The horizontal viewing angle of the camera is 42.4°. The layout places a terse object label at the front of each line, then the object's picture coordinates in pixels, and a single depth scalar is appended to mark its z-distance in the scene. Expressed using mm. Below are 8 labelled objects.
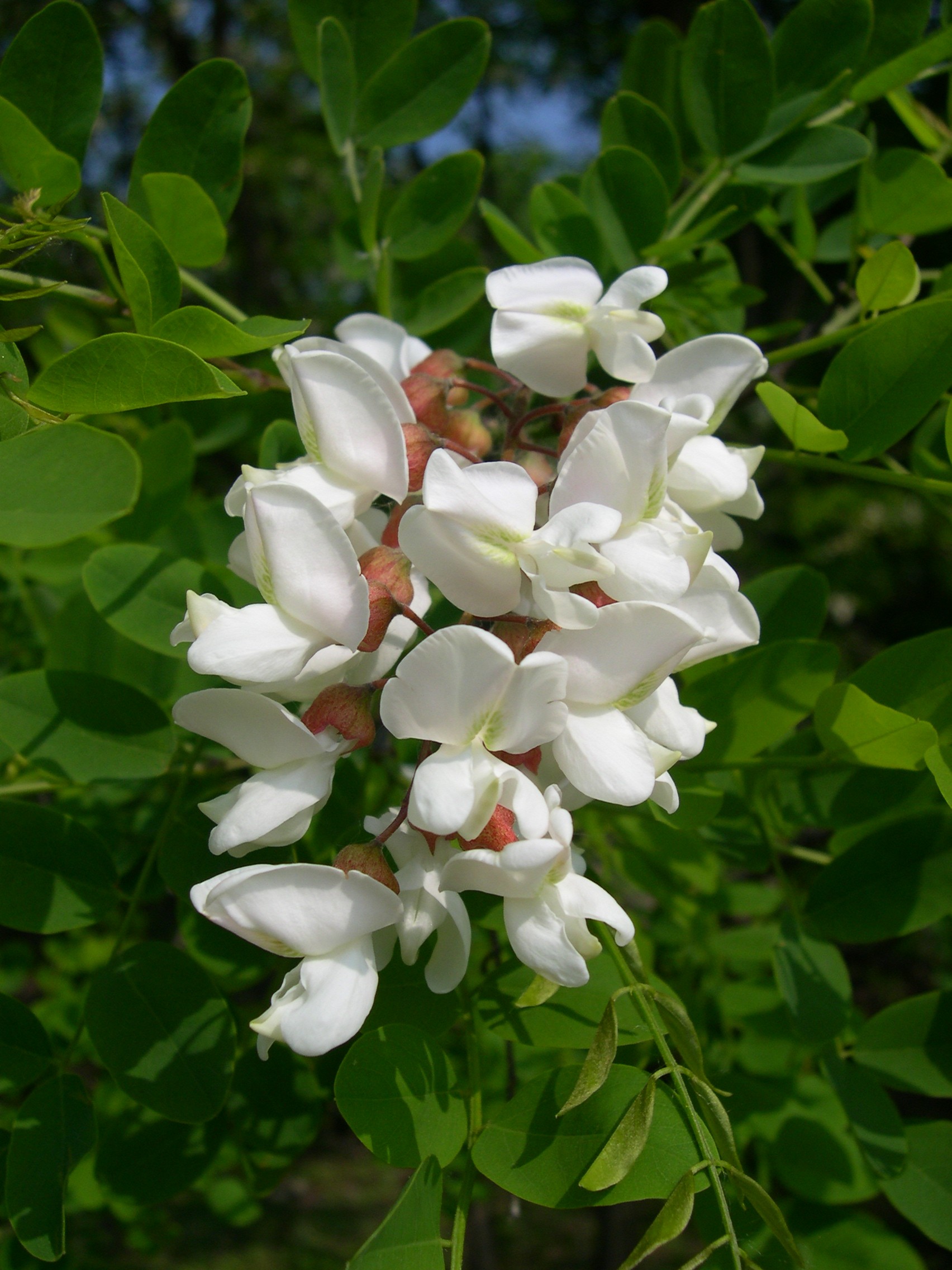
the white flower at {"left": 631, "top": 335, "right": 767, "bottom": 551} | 147
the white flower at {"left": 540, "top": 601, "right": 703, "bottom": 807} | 129
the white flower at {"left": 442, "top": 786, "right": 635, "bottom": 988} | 125
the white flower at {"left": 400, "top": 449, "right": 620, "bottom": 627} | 128
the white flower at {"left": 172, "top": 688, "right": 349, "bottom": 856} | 131
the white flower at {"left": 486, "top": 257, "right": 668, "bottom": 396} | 156
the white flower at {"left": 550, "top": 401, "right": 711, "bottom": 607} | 133
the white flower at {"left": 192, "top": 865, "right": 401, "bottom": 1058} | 126
